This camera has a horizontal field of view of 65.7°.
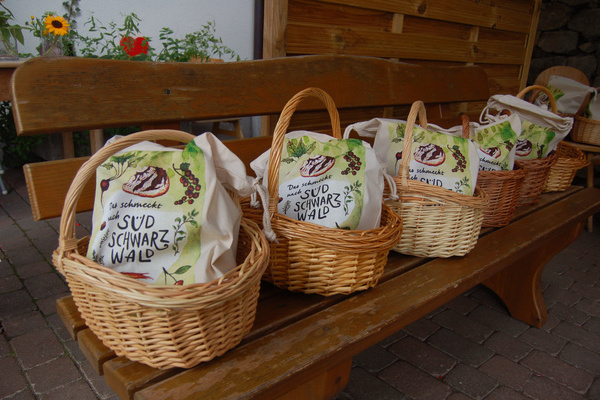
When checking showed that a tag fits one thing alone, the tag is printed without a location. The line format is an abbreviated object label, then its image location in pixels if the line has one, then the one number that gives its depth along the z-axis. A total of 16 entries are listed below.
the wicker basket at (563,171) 2.14
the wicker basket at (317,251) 1.02
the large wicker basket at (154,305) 0.74
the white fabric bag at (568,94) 3.52
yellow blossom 2.74
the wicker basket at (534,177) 1.85
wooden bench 0.85
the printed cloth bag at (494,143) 1.62
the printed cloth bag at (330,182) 1.09
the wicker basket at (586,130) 3.49
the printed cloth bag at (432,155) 1.34
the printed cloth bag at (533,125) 1.87
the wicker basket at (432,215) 1.27
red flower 3.11
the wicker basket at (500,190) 1.58
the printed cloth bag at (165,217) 0.83
